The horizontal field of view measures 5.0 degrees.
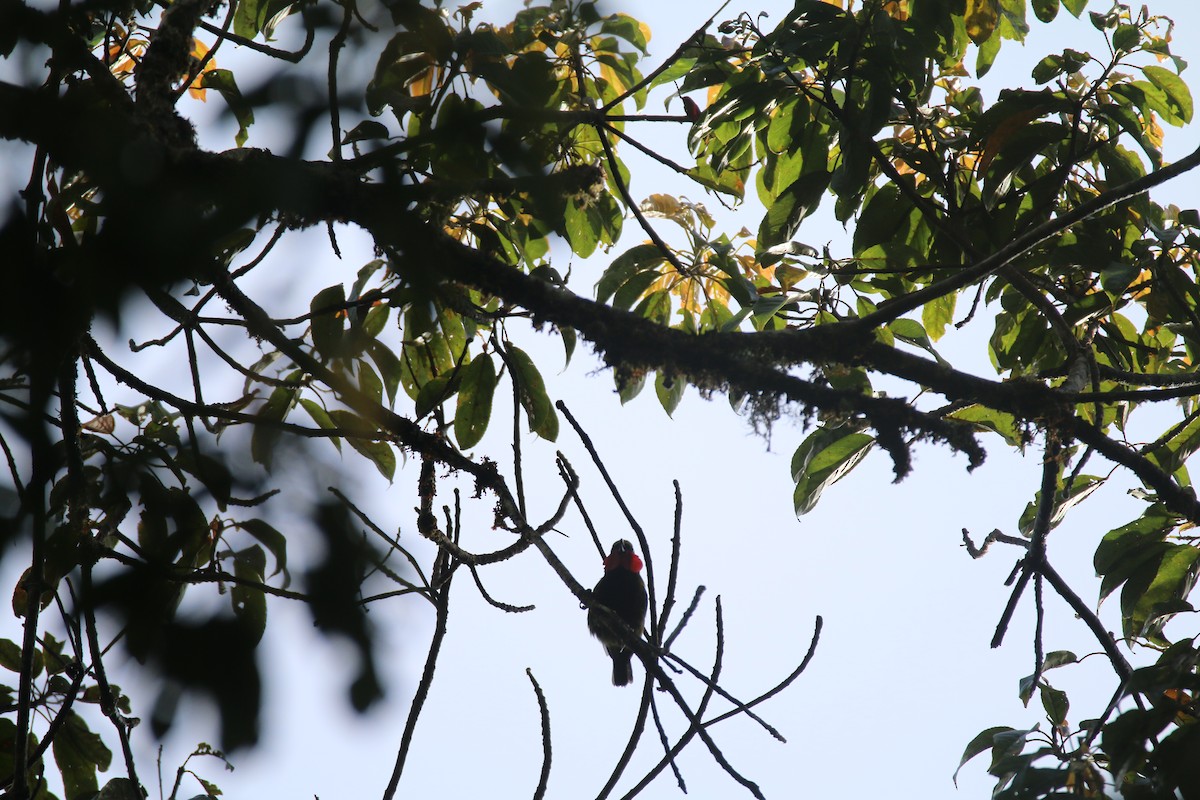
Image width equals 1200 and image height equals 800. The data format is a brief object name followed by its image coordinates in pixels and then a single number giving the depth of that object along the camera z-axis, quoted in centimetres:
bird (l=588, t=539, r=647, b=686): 1923
